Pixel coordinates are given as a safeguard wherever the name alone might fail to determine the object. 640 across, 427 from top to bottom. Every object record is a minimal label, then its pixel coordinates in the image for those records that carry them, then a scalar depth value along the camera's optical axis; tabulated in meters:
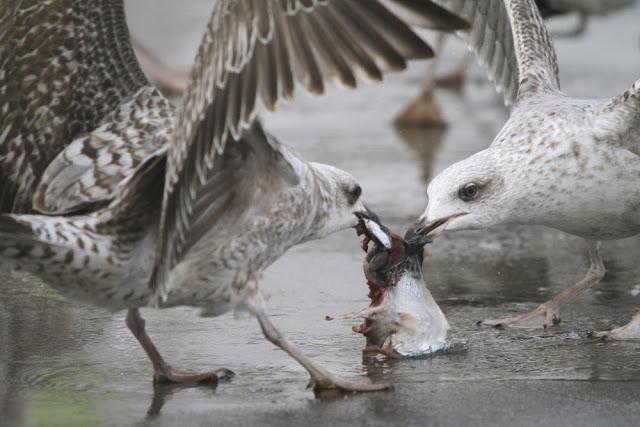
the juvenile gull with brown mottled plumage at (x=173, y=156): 8.55
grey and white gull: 11.69
